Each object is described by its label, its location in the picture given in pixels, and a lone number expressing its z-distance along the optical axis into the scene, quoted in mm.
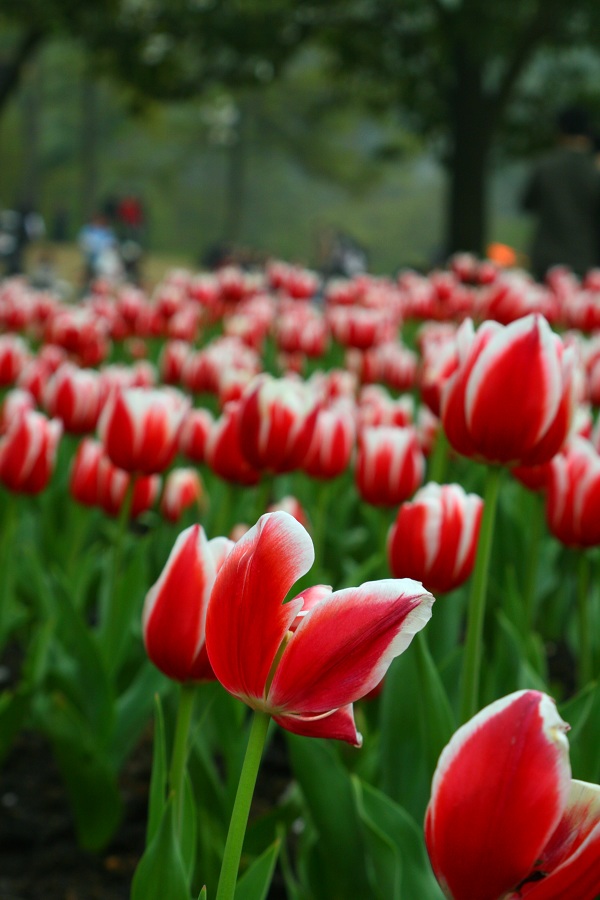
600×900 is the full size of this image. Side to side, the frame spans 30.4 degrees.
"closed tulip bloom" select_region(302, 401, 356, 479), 2236
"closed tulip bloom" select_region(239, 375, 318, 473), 1768
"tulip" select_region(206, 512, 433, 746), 682
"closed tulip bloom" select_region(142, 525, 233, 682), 1081
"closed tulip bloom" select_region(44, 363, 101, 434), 2604
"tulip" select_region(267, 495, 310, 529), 1962
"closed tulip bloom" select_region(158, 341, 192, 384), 3814
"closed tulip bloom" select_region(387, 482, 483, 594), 1396
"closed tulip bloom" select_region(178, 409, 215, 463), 2598
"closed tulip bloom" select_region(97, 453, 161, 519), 2305
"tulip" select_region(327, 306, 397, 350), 4137
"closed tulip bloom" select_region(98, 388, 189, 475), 1918
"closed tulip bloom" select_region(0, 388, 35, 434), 2451
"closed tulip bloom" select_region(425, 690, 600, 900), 623
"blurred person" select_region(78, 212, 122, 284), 19062
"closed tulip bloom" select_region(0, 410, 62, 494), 2145
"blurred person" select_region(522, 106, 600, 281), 7297
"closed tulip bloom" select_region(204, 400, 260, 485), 2086
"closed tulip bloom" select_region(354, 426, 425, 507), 1977
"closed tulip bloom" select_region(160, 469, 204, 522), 2488
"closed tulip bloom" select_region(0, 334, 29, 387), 3539
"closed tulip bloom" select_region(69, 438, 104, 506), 2420
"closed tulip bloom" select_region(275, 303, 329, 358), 4336
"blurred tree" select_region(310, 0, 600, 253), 16594
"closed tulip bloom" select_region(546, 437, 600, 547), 1600
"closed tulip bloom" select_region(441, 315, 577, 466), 1188
